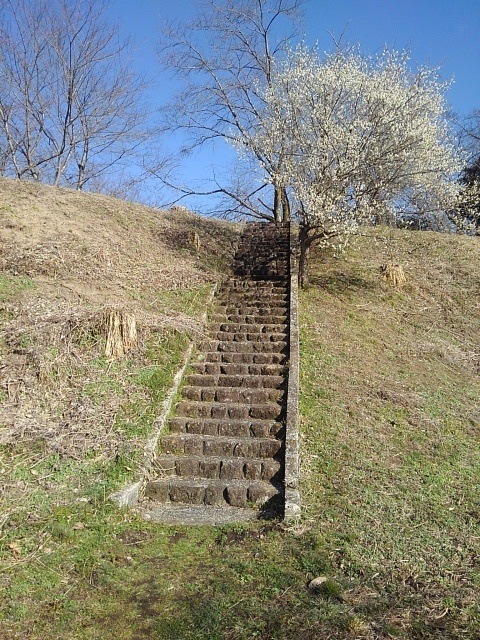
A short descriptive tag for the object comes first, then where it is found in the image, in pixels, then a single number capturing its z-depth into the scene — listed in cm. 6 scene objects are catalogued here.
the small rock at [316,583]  436
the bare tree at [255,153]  1445
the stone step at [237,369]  905
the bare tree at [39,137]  2311
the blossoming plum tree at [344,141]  1225
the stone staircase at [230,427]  624
